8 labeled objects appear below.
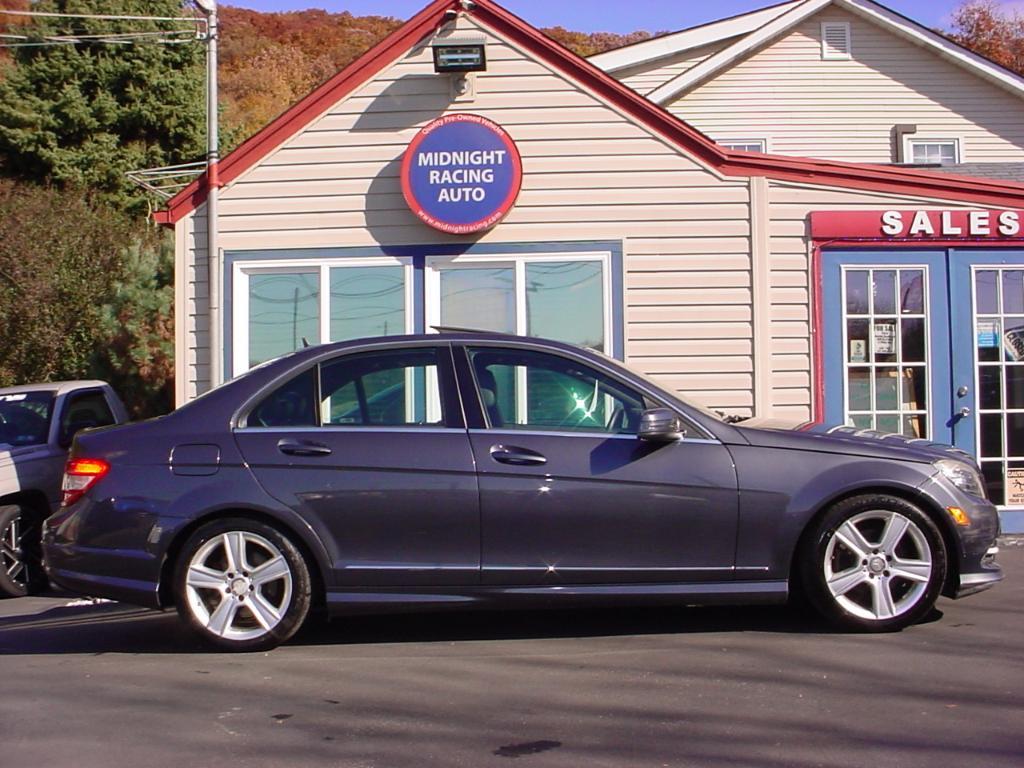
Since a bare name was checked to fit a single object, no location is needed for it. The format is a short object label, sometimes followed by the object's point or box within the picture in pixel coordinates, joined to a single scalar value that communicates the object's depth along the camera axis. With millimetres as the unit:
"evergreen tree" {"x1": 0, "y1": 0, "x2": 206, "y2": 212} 26453
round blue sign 9461
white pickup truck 8523
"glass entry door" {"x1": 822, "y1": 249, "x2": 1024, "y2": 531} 9539
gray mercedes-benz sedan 5844
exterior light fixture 9398
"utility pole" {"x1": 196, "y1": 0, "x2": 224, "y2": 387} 9609
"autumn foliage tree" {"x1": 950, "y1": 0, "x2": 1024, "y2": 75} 33312
